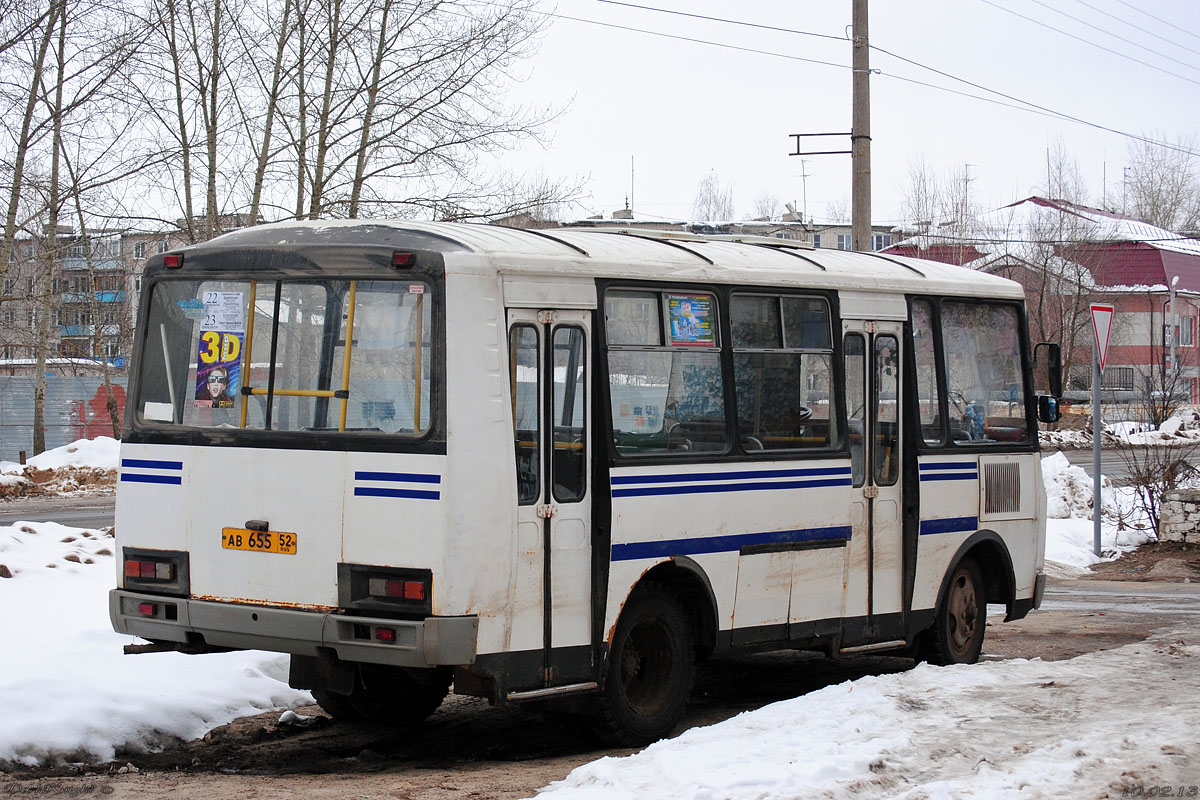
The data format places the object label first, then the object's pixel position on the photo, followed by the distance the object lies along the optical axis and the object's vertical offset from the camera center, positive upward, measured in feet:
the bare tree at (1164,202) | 279.69 +42.61
